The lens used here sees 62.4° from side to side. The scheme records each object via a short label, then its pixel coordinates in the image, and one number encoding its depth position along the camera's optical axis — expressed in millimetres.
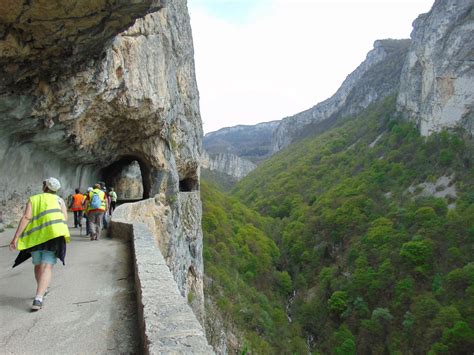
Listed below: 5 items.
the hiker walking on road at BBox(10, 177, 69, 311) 4262
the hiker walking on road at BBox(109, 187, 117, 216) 15402
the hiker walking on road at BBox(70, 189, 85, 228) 10695
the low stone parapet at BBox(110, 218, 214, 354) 2945
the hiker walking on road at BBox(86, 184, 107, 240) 8984
